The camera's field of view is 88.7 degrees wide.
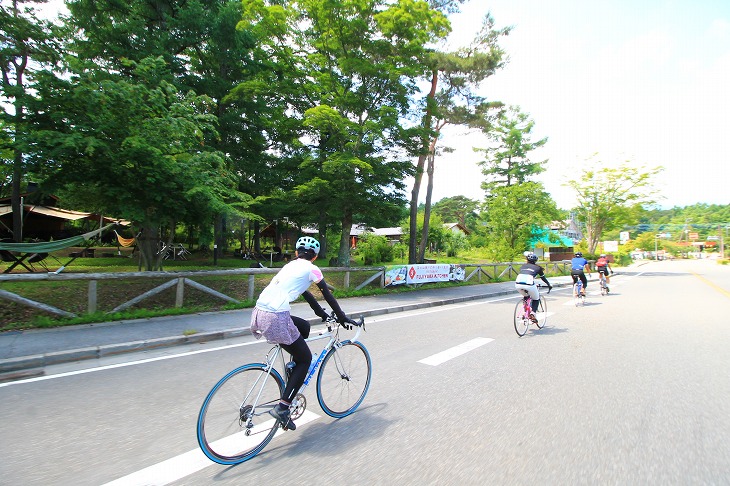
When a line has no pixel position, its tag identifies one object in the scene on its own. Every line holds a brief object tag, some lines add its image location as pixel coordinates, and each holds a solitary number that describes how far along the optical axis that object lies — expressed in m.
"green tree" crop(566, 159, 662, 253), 33.84
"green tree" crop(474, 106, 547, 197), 42.41
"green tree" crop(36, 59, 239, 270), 8.67
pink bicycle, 7.70
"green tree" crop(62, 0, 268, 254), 15.63
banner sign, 15.27
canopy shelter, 18.98
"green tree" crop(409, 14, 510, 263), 21.30
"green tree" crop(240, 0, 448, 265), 14.82
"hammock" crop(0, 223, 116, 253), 8.84
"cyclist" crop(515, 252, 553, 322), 7.95
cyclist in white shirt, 3.09
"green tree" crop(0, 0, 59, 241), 14.09
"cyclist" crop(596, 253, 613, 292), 16.41
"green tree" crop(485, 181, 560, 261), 28.98
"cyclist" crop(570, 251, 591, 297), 12.59
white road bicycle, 2.81
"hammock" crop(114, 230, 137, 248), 25.45
